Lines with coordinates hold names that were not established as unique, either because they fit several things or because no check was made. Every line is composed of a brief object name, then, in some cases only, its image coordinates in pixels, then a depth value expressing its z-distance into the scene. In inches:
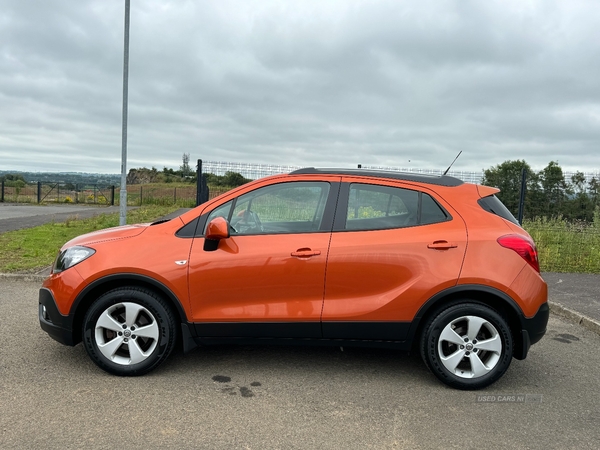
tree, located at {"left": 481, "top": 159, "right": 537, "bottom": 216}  481.0
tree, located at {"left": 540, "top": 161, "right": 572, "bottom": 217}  502.6
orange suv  152.9
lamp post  420.5
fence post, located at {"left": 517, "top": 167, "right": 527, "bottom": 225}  470.9
